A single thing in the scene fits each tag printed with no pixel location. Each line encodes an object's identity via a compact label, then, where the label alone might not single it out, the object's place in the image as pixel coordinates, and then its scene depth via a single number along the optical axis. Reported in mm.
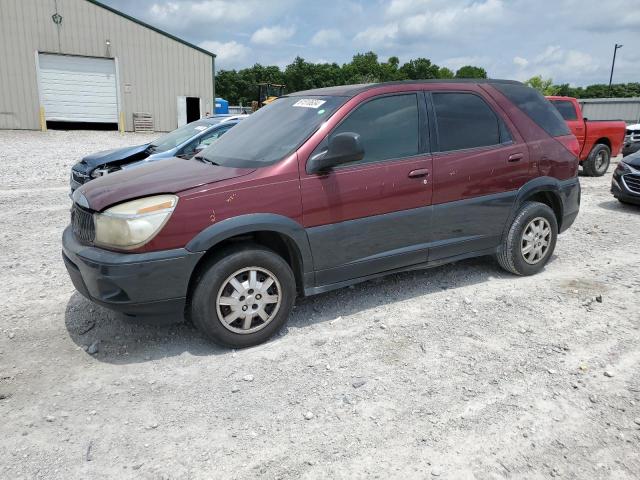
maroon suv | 3352
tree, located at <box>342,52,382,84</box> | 85938
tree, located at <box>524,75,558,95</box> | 55616
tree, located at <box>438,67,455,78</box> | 90438
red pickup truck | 12383
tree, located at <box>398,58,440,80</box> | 88000
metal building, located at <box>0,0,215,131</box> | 22156
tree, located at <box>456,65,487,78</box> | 89938
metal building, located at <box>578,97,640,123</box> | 32000
